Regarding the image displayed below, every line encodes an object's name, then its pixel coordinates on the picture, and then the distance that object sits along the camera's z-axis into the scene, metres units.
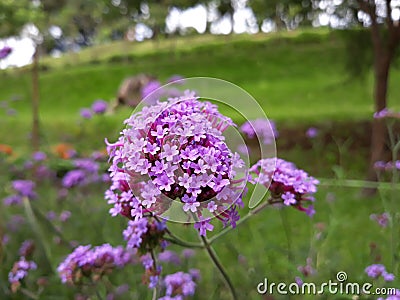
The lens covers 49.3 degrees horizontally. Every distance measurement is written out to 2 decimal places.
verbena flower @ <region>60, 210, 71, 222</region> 0.34
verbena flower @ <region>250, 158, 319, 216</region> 0.15
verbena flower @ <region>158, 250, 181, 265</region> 0.24
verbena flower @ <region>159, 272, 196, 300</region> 0.17
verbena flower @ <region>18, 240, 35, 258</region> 0.26
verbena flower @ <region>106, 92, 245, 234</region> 0.12
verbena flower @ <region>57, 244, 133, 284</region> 0.17
